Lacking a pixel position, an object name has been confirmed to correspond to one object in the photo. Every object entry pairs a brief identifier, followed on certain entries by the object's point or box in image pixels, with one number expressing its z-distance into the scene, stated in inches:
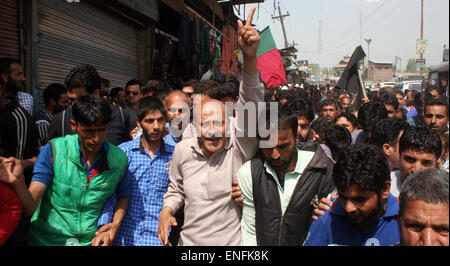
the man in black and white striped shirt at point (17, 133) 84.1
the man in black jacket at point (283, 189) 66.2
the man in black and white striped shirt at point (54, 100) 131.6
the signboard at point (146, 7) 221.4
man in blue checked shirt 84.0
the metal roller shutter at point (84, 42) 161.3
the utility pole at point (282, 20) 1203.1
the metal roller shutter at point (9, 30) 136.3
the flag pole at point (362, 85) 229.8
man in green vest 72.3
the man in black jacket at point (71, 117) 99.3
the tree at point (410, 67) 1923.0
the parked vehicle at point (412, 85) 683.8
